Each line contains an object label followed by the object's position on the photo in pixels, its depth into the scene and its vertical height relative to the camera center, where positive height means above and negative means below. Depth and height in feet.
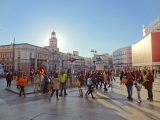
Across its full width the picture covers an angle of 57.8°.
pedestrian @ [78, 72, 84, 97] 34.76 -3.66
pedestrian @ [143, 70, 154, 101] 27.51 -3.45
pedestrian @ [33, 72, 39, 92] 41.25 -4.55
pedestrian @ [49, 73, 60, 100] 29.96 -3.84
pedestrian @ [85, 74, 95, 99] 31.19 -4.02
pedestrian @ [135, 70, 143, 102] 26.78 -3.46
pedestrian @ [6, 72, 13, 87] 48.97 -4.24
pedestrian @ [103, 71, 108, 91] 42.34 -3.45
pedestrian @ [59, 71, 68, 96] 34.79 -3.38
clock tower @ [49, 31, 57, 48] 263.08 +44.37
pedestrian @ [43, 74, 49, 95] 38.59 -5.23
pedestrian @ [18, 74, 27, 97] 34.04 -3.86
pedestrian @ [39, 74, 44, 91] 41.01 -4.47
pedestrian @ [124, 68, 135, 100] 28.96 -3.56
